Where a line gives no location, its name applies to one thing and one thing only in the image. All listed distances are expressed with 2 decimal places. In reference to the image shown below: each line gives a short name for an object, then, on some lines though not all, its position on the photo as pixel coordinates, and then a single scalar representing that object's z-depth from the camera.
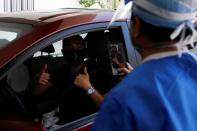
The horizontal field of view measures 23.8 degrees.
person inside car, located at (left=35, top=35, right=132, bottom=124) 3.20
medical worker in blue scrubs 1.54
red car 2.80
